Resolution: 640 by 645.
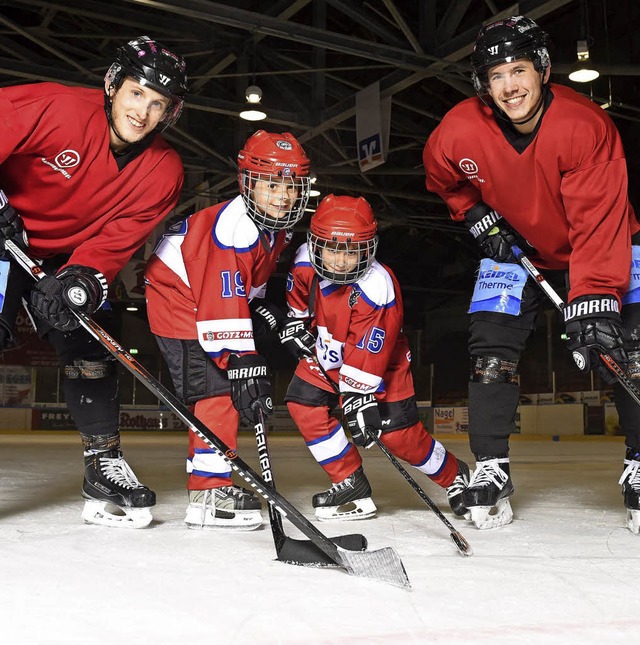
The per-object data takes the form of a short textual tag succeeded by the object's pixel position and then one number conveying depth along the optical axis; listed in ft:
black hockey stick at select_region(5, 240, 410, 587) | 4.42
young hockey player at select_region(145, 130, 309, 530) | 6.41
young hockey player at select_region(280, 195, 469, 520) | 7.27
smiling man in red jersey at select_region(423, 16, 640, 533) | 6.24
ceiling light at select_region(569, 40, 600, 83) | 16.99
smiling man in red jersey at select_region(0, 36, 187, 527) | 6.15
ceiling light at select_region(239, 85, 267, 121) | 20.96
